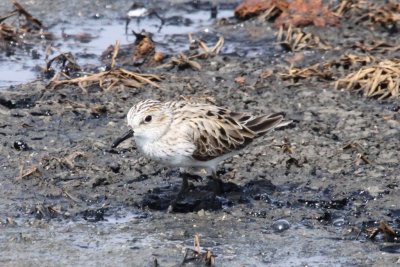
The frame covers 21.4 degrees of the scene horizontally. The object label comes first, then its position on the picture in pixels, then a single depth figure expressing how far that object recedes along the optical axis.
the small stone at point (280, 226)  9.12
